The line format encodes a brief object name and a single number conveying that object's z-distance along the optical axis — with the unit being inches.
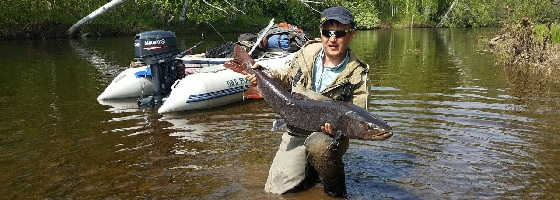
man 197.2
